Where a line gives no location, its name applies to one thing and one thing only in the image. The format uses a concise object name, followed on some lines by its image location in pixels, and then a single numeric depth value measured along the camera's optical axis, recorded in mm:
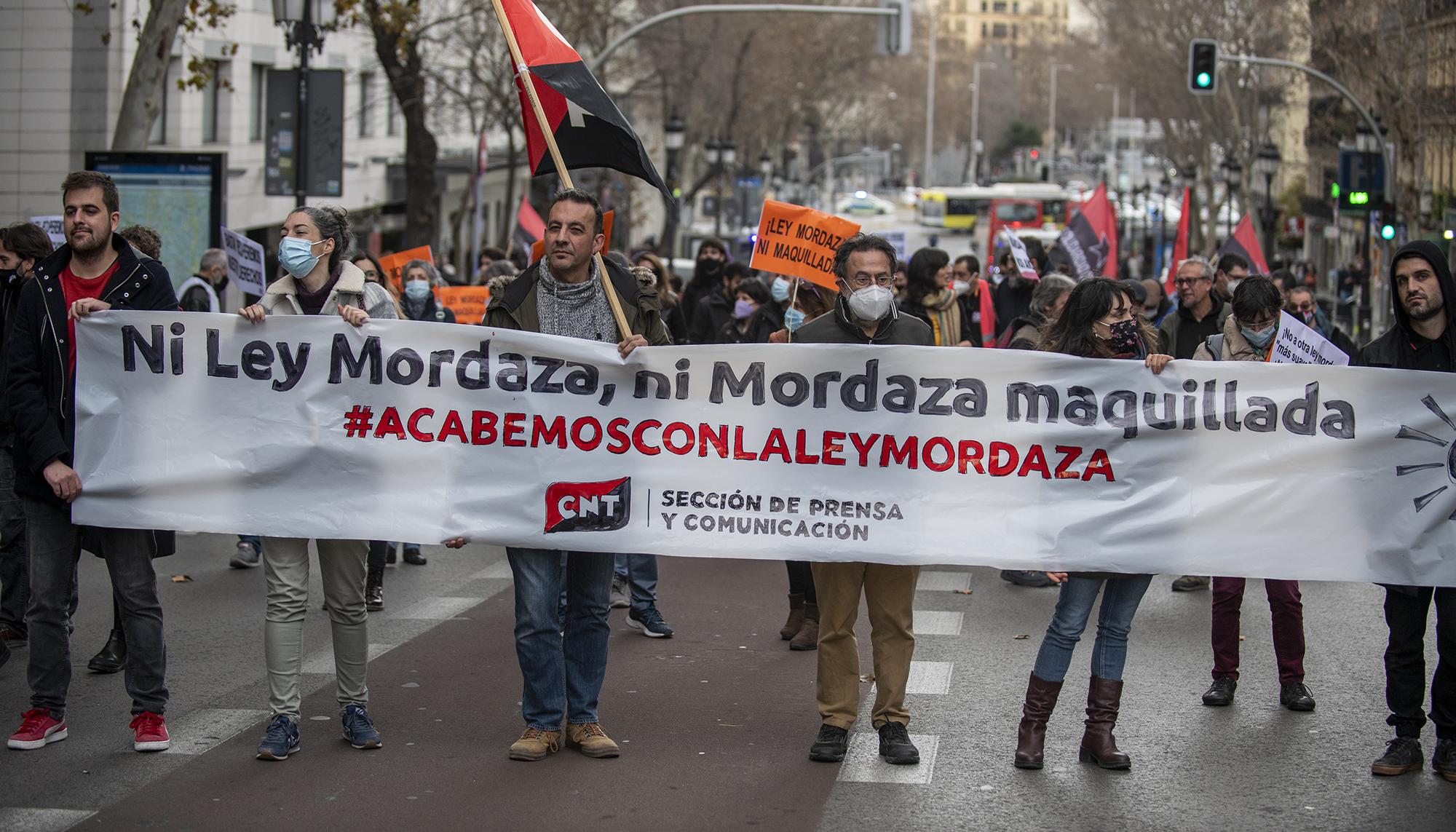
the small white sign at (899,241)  21078
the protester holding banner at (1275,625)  7246
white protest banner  6461
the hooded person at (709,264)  13758
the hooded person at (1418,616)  6266
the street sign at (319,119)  17984
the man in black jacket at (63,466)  6359
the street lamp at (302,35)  17312
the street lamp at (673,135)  35000
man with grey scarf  6254
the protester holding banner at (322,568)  6262
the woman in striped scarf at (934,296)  9844
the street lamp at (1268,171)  39688
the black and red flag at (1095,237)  18812
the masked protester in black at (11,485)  7738
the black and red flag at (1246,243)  16562
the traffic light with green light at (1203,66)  28664
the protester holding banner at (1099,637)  6297
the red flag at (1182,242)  20391
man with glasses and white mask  6375
